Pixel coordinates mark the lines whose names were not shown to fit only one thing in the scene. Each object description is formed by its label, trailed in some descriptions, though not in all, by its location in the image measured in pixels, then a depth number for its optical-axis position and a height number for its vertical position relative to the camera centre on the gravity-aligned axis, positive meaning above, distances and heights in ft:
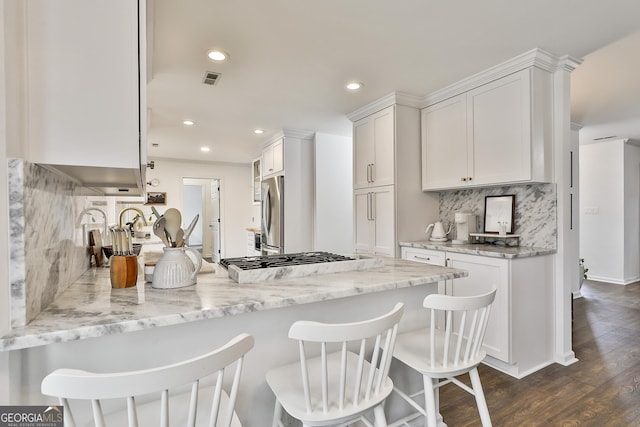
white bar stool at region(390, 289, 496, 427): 3.92 -1.92
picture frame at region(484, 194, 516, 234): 9.03 -0.02
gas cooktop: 4.92 -0.78
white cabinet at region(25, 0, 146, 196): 3.08 +1.34
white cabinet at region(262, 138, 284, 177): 14.62 +2.68
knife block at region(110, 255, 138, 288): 4.06 -0.70
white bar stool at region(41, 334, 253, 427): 2.12 -1.17
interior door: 23.16 -0.46
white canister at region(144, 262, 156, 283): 4.41 -0.78
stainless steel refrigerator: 14.40 -0.04
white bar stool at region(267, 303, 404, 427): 3.05 -1.92
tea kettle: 10.38 -0.69
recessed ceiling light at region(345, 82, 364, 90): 9.23 +3.73
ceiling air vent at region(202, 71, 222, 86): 8.48 +3.70
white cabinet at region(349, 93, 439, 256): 10.26 +1.17
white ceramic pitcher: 4.04 -0.71
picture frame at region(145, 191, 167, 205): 20.59 +1.10
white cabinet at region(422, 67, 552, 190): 7.78 +2.13
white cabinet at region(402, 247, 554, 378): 7.48 -2.33
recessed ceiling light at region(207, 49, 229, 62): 7.28 +3.70
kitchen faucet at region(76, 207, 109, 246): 5.17 -0.02
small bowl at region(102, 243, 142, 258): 6.27 -0.68
